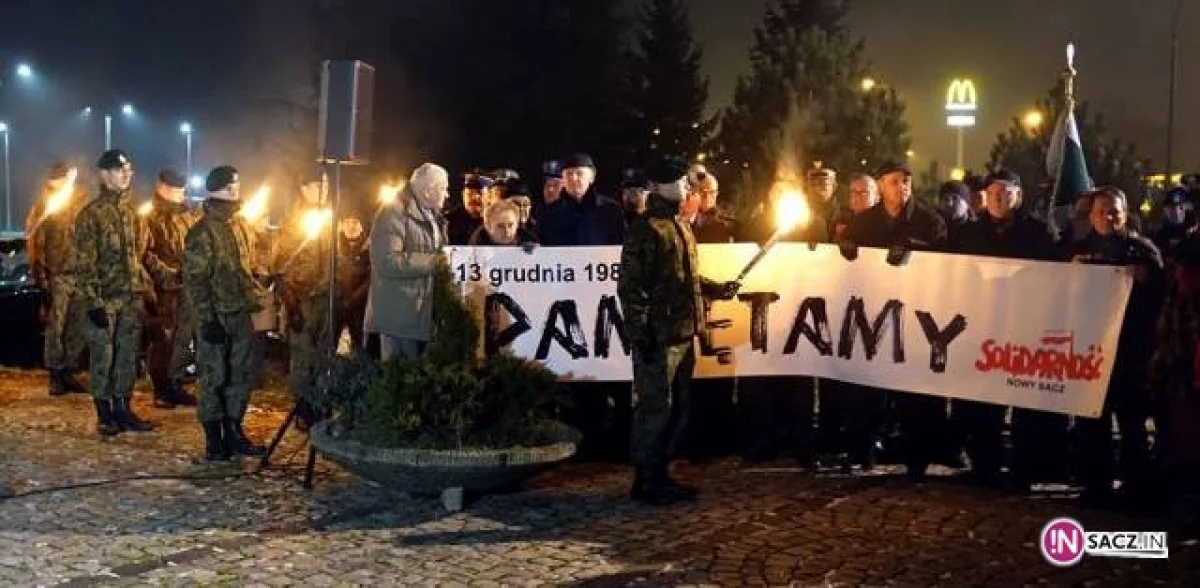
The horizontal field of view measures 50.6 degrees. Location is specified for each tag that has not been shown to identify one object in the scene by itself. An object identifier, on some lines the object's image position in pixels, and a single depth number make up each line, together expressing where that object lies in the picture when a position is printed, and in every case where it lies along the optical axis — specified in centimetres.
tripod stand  844
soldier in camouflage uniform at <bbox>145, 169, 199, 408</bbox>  1136
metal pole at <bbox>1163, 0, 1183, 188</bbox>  3586
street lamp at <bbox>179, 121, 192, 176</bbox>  5209
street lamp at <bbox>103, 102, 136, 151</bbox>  5412
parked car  1465
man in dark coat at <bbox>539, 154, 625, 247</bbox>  962
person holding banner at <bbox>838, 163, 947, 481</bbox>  901
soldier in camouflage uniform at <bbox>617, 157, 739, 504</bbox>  788
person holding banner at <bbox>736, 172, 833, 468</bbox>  933
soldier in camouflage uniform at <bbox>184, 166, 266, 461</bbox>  916
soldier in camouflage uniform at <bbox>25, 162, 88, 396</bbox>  1205
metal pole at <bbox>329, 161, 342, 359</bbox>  857
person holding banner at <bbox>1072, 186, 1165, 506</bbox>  801
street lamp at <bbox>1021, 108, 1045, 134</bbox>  3381
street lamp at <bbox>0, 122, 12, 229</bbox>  4462
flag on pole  1117
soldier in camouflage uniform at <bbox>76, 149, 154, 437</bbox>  994
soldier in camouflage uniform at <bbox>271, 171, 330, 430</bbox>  1045
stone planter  749
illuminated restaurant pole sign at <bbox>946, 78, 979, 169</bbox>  3709
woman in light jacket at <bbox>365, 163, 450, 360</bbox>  837
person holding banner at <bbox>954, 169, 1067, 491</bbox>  856
